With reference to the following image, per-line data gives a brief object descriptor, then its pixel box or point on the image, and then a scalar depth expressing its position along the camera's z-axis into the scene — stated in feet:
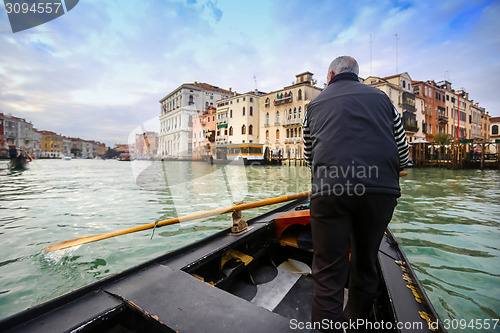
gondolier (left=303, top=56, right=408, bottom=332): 4.38
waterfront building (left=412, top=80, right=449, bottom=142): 112.78
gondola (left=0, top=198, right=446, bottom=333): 3.59
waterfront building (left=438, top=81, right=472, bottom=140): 128.47
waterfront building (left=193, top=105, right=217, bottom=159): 155.94
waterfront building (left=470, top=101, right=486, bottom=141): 144.97
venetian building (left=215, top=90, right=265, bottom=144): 125.54
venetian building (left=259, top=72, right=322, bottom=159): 104.01
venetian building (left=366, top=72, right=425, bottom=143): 97.35
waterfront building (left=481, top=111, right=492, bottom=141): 159.21
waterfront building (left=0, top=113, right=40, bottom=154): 187.01
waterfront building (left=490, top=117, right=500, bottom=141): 167.63
